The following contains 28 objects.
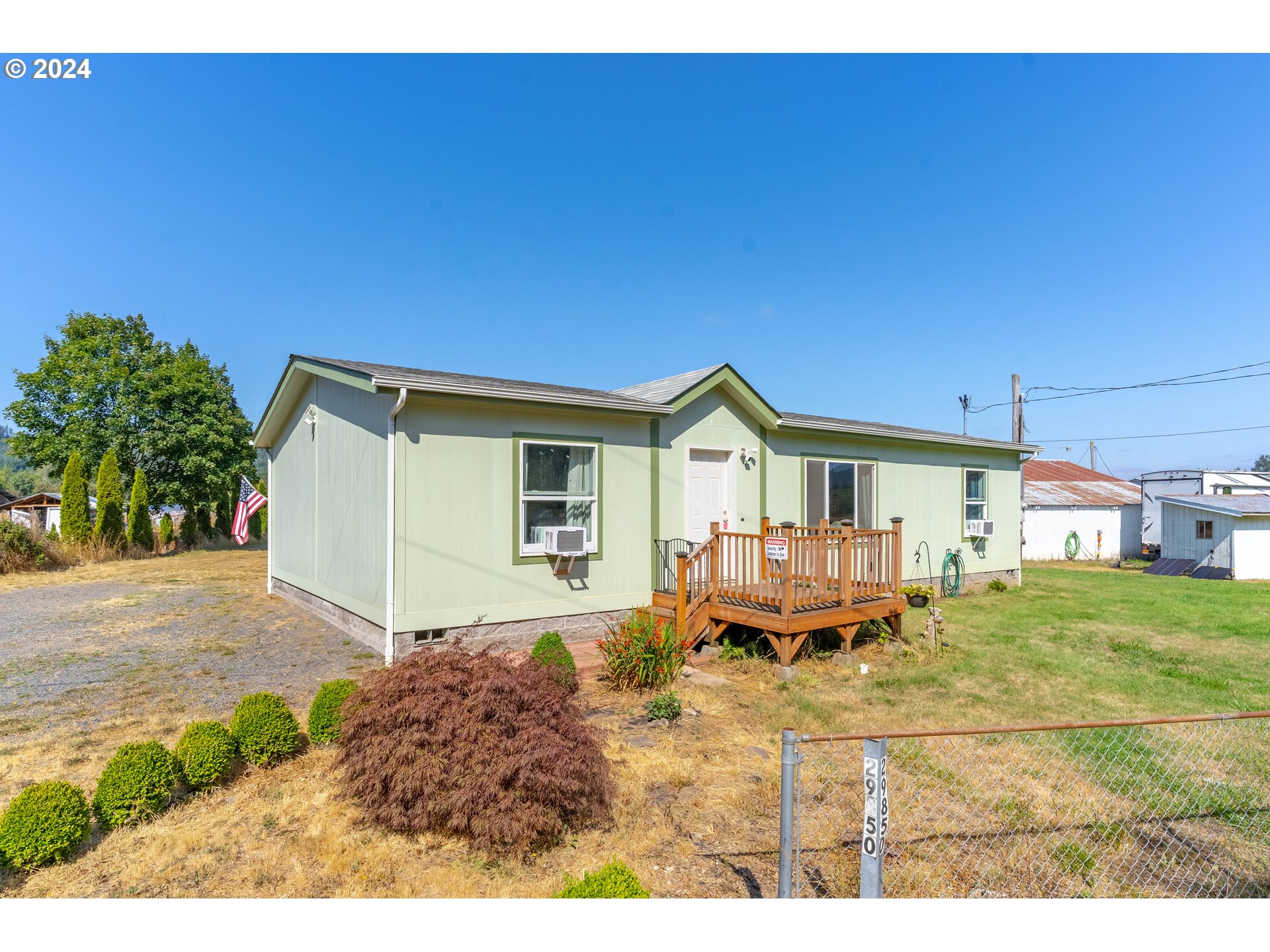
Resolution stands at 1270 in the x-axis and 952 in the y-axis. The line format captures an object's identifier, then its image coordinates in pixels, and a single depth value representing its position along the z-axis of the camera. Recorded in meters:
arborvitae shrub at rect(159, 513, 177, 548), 20.42
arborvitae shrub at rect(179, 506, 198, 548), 21.83
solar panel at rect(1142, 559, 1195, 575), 16.72
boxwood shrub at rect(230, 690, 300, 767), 4.05
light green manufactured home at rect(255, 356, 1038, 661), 6.73
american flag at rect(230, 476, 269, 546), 12.39
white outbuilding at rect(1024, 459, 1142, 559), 21.19
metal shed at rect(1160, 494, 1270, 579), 15.84
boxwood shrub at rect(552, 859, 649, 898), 2.25
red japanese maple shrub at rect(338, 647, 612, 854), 3.12
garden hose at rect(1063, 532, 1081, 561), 21.12
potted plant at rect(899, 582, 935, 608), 10.02
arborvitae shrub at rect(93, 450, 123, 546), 17.70
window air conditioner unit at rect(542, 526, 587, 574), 7.30
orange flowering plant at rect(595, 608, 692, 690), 5.96
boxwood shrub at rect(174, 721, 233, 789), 3.71
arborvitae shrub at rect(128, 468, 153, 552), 18.55
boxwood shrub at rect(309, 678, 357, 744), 4.42
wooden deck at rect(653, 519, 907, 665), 6.78
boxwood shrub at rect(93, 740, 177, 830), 3.30
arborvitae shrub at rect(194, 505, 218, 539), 22.51
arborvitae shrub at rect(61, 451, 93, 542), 17.06
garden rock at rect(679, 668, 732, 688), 6.23
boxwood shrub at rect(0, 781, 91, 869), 2.85
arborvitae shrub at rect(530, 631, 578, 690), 4.91
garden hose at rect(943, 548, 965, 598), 12.00
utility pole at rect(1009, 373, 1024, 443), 17.12
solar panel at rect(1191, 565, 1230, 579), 15.86
